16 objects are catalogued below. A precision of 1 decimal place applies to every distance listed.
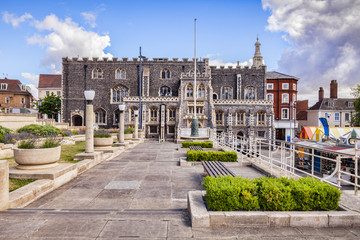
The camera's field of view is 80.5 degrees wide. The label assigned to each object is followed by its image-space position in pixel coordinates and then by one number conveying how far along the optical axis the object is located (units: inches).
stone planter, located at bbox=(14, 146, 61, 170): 238.1
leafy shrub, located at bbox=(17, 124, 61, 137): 639.5
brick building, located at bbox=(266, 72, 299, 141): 1943.9
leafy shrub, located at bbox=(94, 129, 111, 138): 471.8
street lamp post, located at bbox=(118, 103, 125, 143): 587.2
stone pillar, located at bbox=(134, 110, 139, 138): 859.4
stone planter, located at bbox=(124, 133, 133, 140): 769.6
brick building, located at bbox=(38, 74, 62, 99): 2265.0
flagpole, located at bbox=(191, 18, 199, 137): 830.5
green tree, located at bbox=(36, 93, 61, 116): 1813.5
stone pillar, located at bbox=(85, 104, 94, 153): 367.9
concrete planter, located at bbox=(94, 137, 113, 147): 456.4
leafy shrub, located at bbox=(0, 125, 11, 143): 489.3
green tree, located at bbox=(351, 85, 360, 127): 1338.6
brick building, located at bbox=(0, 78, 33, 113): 2003.0
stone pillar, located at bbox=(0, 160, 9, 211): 166.9
